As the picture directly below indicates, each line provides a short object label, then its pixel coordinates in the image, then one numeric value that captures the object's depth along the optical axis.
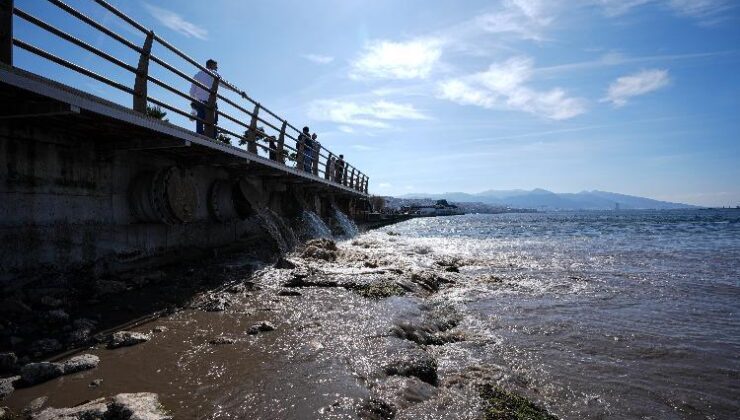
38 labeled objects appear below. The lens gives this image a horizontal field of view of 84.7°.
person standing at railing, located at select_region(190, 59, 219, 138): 10.93
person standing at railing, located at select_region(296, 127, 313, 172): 15.76
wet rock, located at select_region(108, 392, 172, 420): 2.93
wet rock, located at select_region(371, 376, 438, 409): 3.43
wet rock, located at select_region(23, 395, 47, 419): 3.08
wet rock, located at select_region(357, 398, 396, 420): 3.15
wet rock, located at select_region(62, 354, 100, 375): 3.83
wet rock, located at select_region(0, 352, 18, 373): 3.82
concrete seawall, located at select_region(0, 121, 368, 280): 5.86
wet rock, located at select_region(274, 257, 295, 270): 9.69
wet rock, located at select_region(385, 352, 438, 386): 3.94
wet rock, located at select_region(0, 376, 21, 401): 3.35
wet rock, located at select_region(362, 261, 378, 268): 10.38
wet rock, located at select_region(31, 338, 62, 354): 4.27
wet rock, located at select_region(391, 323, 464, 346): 5.07
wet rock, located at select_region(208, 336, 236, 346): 4.66
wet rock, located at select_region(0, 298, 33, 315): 5.06
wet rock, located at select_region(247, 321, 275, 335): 5.05
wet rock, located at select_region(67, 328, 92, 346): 4.57
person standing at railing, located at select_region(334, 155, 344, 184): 24.00
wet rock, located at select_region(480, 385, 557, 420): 3.38
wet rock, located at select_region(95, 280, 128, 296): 6.47
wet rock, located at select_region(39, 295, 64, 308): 5.59
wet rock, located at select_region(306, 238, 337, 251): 13.21
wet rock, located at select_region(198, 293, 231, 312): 6.13
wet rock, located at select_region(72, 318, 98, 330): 5.02
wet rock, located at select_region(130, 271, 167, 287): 7.34
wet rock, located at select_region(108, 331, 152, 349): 4.54
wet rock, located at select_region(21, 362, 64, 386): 3.57
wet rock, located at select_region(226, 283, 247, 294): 7.32
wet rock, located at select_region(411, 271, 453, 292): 8.57
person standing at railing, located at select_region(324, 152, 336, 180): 20.48
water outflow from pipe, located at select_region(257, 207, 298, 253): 13.23
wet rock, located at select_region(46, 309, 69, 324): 5.13
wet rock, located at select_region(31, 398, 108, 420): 2.91
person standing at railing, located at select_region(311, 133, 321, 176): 18.15
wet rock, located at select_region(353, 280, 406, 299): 7.12
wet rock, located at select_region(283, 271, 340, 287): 7.86
